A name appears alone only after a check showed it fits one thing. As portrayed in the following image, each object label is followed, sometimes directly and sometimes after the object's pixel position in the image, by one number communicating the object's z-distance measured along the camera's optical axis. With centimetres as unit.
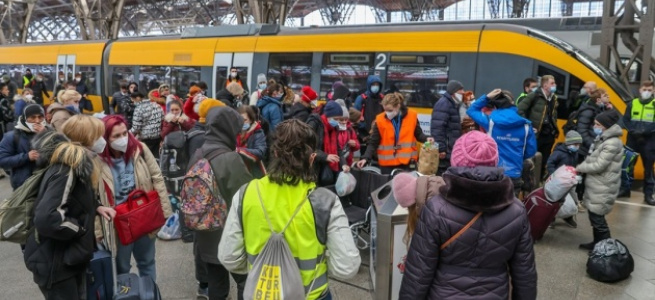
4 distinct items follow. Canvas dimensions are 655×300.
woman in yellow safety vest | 224
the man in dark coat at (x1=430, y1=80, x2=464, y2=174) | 564
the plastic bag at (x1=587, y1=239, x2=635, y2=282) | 428
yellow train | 781
